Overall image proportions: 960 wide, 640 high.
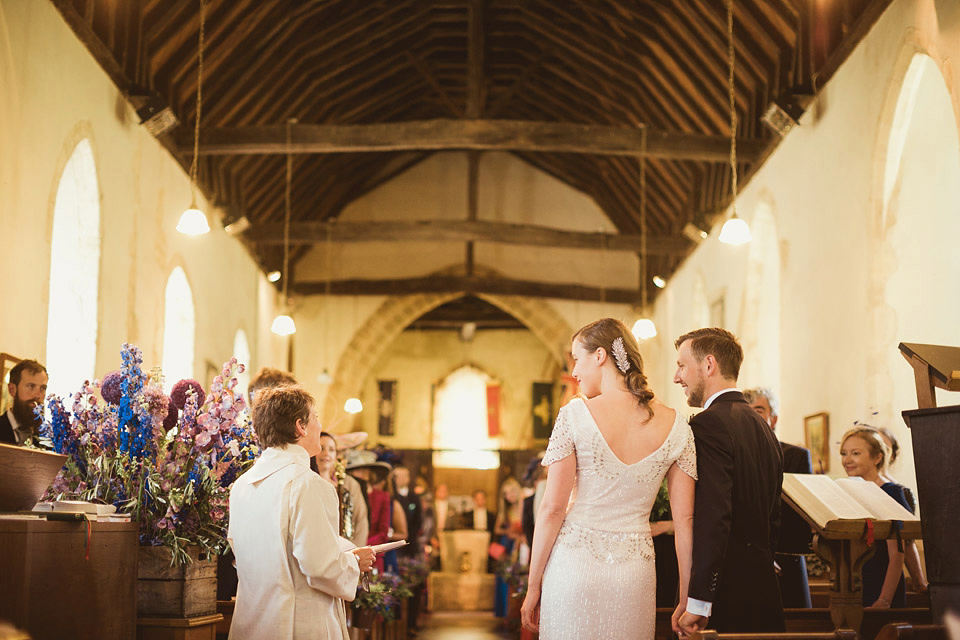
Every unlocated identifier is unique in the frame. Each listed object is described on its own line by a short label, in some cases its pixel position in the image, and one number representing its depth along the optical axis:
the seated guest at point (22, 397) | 4.90
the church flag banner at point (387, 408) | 18.88
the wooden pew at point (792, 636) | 2.36
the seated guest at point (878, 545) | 3.96
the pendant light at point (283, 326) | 10.38
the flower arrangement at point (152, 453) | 2.90
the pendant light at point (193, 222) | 7.32
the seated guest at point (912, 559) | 4.28
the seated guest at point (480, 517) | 16.39
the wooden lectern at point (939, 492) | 2.73
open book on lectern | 3.43
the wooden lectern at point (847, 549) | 3.42
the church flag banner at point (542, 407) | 18.53
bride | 2.73
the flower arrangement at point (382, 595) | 5.58
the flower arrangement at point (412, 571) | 8.20
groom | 2.79
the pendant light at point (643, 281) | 9.28
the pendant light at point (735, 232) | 7.26
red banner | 19.14
